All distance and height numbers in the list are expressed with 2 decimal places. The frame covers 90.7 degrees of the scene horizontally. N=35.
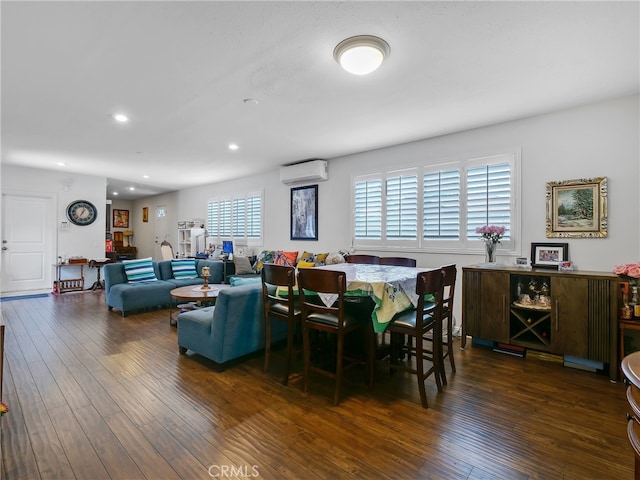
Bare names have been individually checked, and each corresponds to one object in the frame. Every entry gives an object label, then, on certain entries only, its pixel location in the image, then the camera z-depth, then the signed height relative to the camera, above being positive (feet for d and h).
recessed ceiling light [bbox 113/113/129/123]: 11.58 +4.53
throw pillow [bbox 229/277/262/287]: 16.80 -2.30
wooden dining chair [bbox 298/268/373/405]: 7.38 -1.98
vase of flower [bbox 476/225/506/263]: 11.57 +0.14
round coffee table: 12.95 -2.36
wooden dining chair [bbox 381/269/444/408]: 7.32 -2.01
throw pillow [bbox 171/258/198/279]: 19.70 -1.90
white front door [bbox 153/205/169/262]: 31.73 +1.15
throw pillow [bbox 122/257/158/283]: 17.48 -1.84
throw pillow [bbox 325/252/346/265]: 15.38 -0.96
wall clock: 22.82 +1.86
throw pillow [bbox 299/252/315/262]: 17.41 -0.98
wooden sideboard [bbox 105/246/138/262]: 35.11 -1.61
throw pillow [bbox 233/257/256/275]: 20.66 -1.78
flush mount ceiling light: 7.05 +4.31
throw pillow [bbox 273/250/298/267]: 18.47 -1.11
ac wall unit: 17.57 +3.90
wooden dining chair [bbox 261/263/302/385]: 8.27 -1.80
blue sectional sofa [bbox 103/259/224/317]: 15.89 -2.71
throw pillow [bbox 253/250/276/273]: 19.71 -1.21
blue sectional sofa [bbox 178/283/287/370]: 9.30 -2.74
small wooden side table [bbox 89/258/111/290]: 22.88 -2.10
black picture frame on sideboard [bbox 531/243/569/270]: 10.77 -0.45
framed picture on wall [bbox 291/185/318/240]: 18.57 +1.62
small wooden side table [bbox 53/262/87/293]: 21.94 -3.18
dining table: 7.56 -1.28
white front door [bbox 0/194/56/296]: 20.59 -0.40
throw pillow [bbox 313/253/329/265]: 16.44 -1.02
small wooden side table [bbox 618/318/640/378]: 8.70 -2.38
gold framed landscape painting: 10.25 +1.12
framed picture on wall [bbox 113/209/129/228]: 36.65 +2.30
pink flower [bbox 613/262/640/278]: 8.71 -0.79
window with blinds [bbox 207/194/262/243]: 22.49 +1.61
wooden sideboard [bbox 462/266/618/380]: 9.12 -2.22
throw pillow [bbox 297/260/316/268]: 16.37 -1.29
